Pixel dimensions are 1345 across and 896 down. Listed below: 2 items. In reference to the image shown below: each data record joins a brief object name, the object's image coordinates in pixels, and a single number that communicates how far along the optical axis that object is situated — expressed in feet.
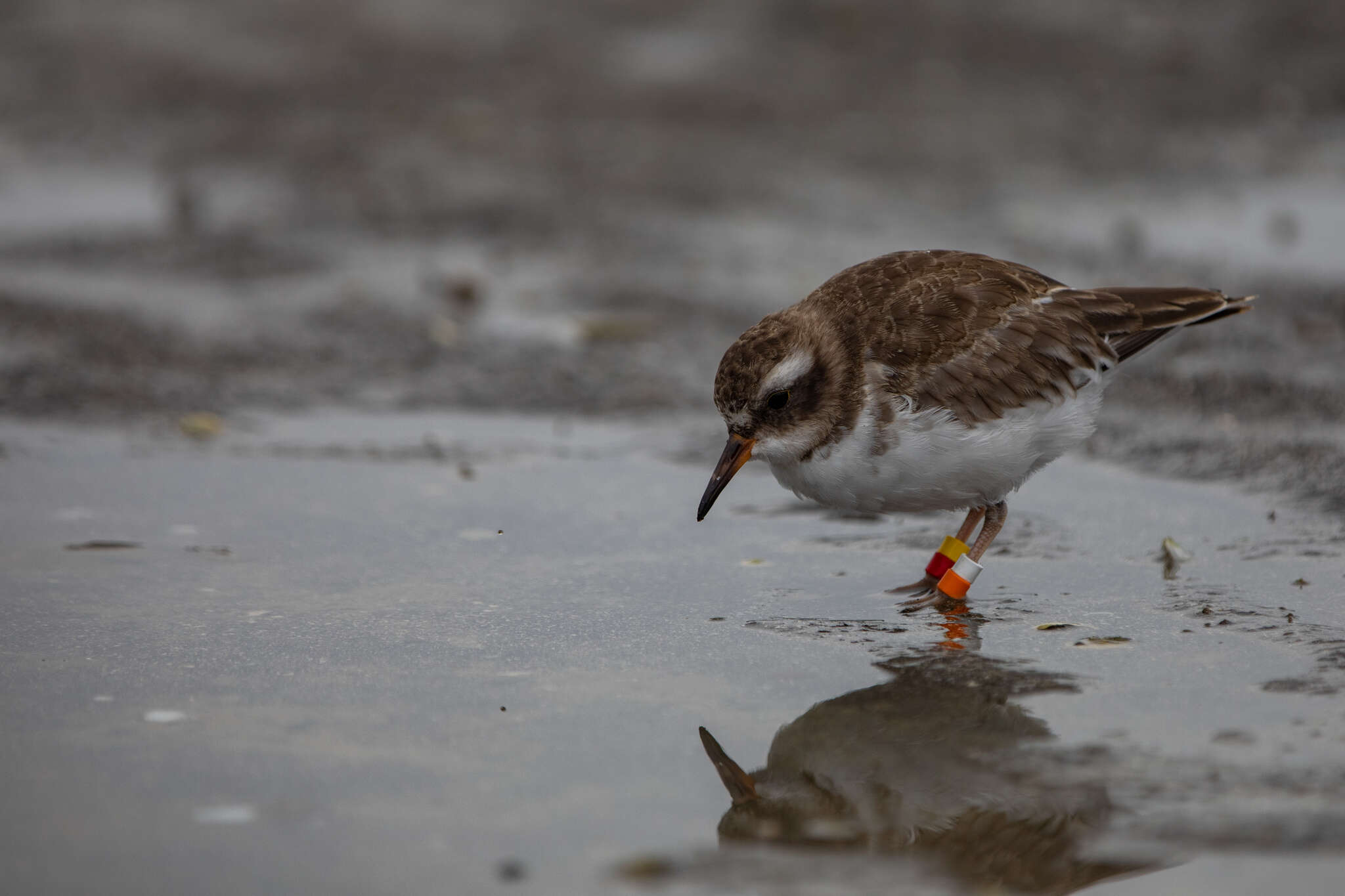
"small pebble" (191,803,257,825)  25.36
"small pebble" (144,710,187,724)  29.35
